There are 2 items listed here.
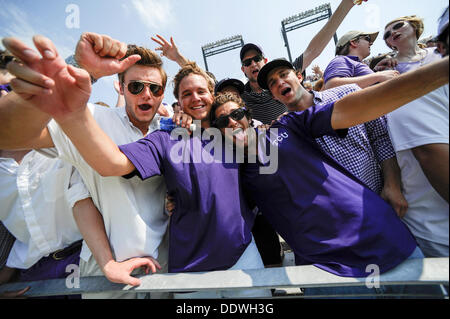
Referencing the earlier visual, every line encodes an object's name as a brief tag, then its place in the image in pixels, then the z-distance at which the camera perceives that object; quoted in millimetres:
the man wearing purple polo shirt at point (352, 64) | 1792
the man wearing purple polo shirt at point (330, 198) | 973
